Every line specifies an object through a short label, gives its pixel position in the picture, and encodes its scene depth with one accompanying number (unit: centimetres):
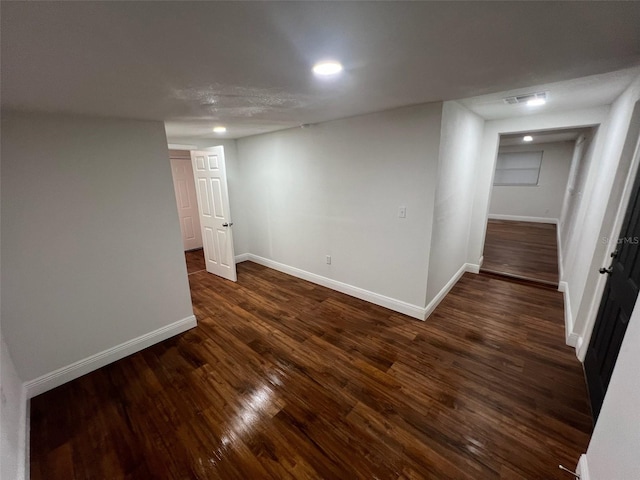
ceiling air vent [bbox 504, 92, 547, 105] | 233
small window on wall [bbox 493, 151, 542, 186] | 751
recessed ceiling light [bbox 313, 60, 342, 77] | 138
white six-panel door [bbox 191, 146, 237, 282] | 375
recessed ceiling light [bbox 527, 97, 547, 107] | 251
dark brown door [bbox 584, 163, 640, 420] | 161
